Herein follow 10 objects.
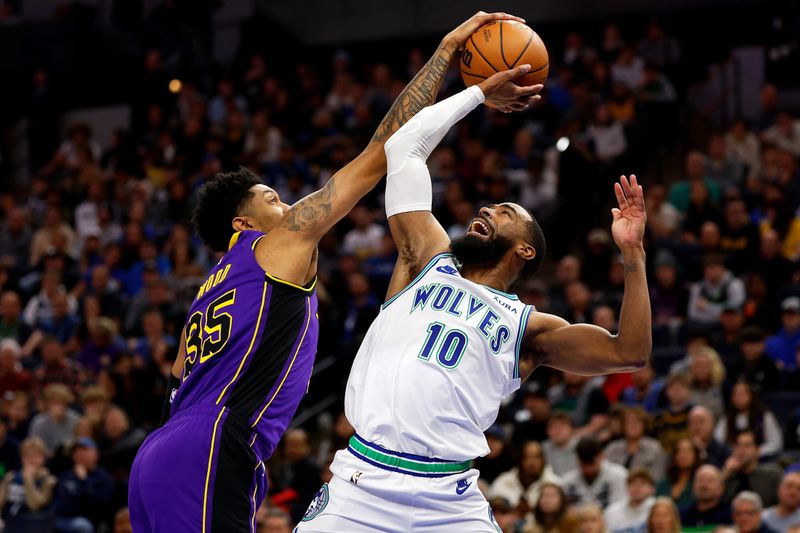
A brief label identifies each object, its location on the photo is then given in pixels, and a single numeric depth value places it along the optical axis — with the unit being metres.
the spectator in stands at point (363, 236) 14.52
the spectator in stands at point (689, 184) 13.75
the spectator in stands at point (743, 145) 14.45
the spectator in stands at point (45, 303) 14.51
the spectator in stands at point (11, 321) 14.32
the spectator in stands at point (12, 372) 12.98
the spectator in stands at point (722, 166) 14.26
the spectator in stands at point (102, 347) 13.21
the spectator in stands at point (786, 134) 14.33
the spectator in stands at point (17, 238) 16.70
